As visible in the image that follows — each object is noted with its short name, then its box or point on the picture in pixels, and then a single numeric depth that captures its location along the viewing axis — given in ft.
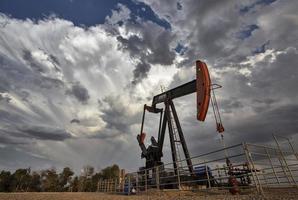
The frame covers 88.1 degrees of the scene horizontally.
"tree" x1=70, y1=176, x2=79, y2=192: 111.01
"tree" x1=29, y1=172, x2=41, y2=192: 112.89
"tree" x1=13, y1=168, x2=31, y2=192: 107.80
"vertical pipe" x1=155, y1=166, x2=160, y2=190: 27.77
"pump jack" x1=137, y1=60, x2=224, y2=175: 23.54
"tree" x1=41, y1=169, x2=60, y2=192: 110.99
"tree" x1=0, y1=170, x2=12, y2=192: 104.16
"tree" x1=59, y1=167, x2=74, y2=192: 115.42
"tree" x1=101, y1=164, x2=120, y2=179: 117.07
